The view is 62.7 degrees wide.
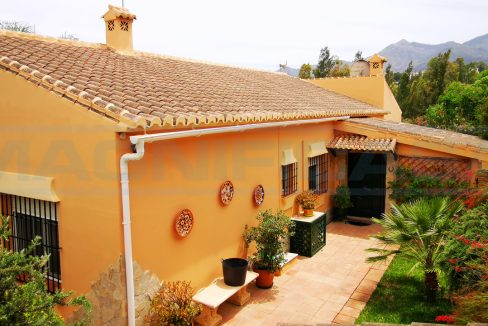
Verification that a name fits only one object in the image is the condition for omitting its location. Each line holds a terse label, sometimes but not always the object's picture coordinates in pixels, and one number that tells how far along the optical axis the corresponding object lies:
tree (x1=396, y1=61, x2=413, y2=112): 50.81
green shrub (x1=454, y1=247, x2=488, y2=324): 6.17
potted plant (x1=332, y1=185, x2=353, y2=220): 16.59
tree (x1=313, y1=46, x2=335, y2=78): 70.44
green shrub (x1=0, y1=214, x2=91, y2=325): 4.55
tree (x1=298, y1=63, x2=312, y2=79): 51.91
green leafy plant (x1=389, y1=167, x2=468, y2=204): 14.28
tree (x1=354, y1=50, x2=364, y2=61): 86.01
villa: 7.27
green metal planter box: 12.81
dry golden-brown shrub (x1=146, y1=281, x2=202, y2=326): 7.58
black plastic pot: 9.16
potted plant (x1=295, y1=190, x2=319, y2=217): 13.53
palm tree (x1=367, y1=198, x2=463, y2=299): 9.02
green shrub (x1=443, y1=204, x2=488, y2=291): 7.18
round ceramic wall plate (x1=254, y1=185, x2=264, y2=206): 11.35
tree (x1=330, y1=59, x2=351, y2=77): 50.53
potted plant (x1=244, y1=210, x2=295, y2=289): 10.38
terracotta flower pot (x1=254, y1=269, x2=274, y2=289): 10.44
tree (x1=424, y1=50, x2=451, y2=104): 46.91
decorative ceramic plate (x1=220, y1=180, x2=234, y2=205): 9.86
